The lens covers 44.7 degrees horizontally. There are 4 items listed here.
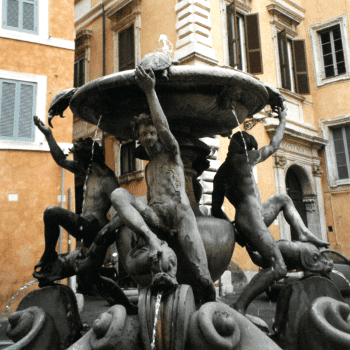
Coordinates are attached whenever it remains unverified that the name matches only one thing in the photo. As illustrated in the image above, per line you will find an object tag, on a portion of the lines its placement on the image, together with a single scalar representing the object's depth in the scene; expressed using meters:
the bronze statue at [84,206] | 3.61
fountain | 2.40
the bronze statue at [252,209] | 3.19
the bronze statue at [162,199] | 2.90
